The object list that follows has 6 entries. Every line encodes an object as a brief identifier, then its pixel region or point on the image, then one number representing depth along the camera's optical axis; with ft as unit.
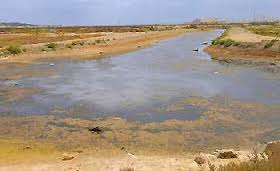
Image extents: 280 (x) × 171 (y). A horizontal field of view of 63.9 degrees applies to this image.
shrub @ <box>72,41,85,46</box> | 83.35
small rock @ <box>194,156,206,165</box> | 17.17
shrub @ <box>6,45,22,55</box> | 70.26
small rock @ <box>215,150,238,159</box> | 18.02
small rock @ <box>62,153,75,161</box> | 19.12
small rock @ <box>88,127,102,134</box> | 24.39
